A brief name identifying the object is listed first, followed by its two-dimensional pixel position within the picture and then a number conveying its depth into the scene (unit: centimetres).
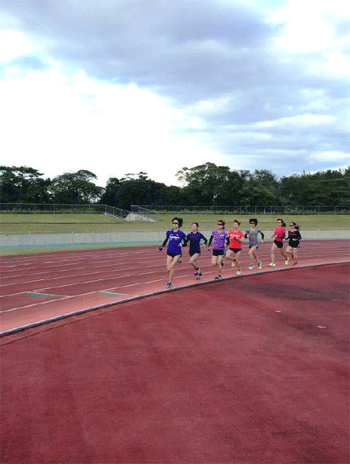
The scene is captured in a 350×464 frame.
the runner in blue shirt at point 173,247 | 1423
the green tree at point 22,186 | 7144
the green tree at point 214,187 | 7912
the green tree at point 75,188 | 7506
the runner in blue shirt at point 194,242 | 1582
